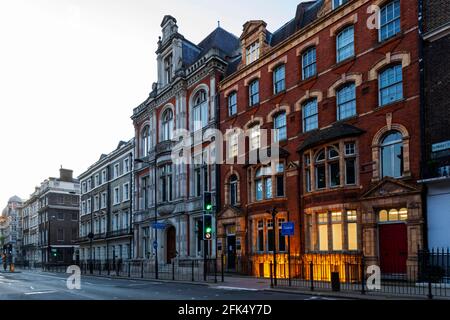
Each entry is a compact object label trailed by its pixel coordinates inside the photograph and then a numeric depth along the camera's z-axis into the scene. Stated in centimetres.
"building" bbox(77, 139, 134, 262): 5138
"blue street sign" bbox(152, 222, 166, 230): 3266
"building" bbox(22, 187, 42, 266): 9688
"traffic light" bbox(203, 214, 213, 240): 2395
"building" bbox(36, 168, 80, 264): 8762
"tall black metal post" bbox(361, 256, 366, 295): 1656
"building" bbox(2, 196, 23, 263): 11602
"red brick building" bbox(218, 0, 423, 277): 2103
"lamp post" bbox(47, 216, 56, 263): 7938
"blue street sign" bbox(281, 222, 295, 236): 2105
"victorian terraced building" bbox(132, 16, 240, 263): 3569
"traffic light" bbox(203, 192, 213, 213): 2353
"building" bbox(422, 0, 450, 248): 1898
